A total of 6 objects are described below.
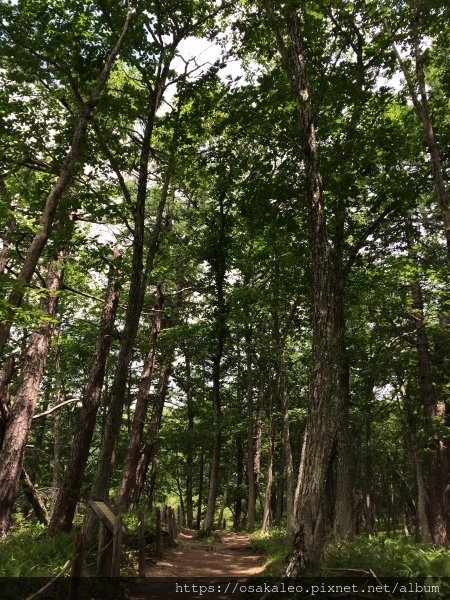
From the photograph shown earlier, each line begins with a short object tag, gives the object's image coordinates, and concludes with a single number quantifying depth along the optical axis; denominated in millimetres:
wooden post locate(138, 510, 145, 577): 9052
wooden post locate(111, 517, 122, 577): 7164
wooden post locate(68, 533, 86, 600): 5453
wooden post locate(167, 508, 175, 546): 13829
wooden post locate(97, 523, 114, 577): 7160
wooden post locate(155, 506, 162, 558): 11555
